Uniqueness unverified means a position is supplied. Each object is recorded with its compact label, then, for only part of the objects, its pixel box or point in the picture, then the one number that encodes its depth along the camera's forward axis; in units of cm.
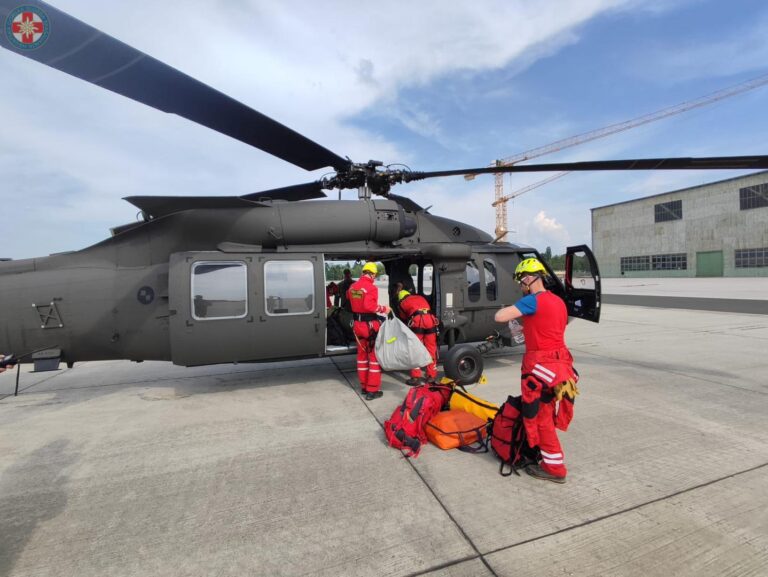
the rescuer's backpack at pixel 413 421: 359
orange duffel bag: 366
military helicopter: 500
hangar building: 4062
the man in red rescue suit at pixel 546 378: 305
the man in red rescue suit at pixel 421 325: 572
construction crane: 8031
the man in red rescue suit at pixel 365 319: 532
